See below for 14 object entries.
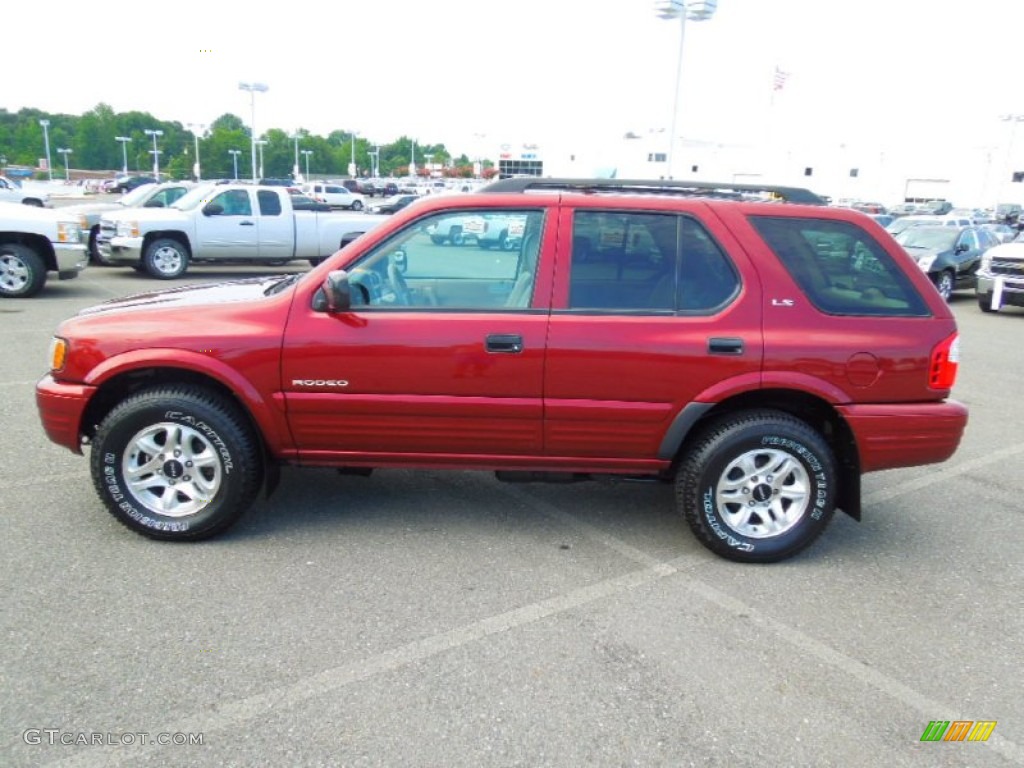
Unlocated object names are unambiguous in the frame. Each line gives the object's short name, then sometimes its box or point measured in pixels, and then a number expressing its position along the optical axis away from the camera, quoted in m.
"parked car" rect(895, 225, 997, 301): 16.14
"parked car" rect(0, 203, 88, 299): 10.98
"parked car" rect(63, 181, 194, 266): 15.16
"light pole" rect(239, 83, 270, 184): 38.09
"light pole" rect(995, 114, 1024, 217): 84.00
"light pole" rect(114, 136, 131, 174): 101.77
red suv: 3.74
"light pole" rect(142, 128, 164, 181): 97.25
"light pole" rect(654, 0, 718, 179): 25.00
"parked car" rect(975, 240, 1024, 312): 14.26
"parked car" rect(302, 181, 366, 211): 44.82
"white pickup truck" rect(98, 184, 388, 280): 14.31
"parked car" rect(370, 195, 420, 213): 28.56
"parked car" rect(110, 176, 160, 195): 62.24
